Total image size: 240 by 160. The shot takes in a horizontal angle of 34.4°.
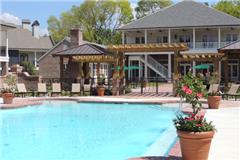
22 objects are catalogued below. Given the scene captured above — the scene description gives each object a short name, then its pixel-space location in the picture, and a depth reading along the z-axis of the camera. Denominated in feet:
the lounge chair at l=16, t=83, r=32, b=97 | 79.15
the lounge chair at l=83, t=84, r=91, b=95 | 85.14
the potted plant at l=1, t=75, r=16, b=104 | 62.59
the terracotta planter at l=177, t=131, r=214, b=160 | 22.16
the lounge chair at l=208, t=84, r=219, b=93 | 68.58
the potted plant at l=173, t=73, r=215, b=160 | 22.25
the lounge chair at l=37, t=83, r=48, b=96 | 80.82
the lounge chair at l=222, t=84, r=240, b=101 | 69.66
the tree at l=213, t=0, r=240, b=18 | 199.93
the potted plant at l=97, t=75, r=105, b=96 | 82.27
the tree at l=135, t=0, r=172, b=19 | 237.25
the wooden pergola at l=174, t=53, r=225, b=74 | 84.77
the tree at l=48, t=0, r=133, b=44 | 219.00
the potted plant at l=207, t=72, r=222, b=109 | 54.65
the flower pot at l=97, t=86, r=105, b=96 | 82.23
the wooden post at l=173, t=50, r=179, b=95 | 78.97
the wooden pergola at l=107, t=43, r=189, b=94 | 79.25
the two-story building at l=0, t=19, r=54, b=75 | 161.89
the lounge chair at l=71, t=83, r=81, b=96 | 80.79
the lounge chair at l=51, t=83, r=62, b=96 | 80.84
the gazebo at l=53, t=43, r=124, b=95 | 85.56
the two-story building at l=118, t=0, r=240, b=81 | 137.69
